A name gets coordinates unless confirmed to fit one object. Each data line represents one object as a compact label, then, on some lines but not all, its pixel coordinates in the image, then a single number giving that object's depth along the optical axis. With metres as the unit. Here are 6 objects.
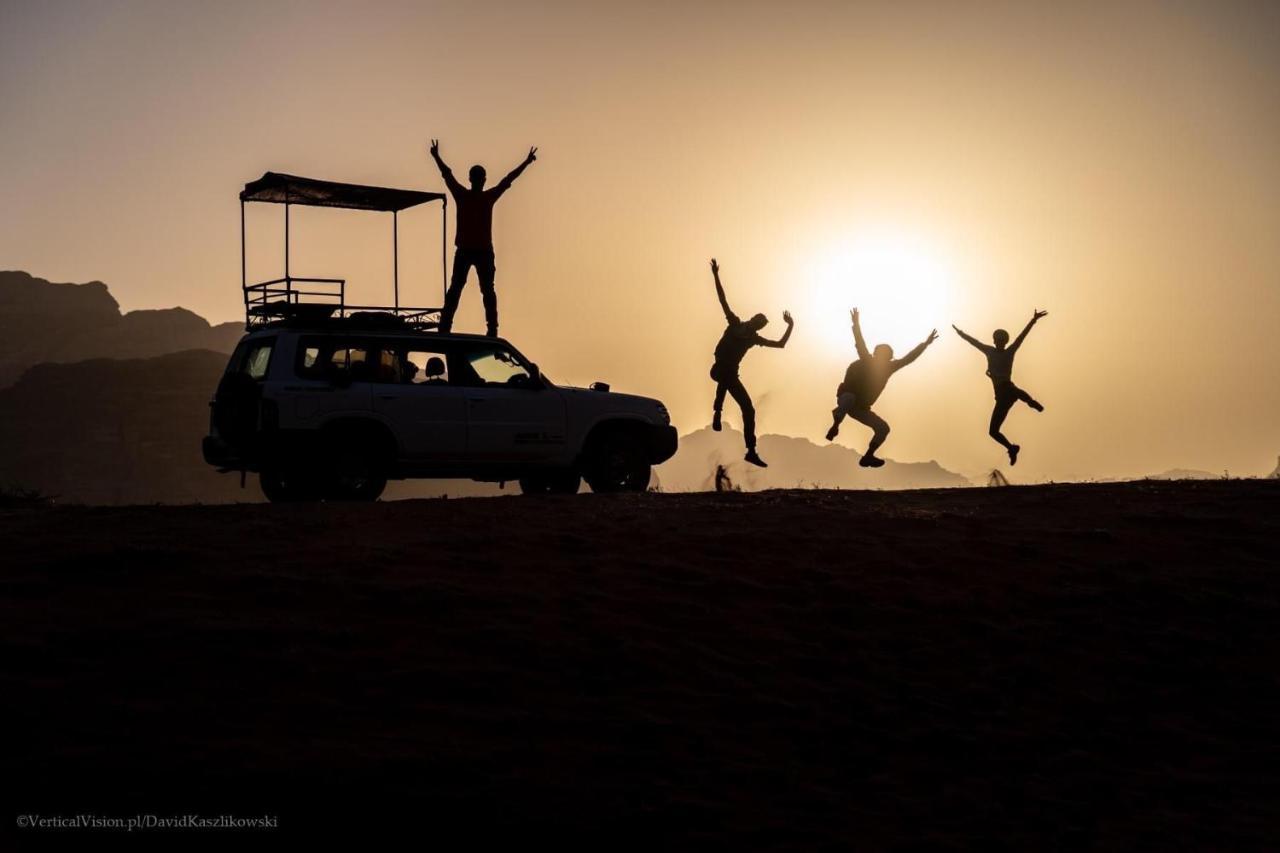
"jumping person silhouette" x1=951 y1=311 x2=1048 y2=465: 21.27
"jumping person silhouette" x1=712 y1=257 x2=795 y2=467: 20.05
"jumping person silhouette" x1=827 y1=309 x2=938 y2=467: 19.55
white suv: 15.69
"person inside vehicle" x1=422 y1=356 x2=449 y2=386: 16.72
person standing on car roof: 19.25
